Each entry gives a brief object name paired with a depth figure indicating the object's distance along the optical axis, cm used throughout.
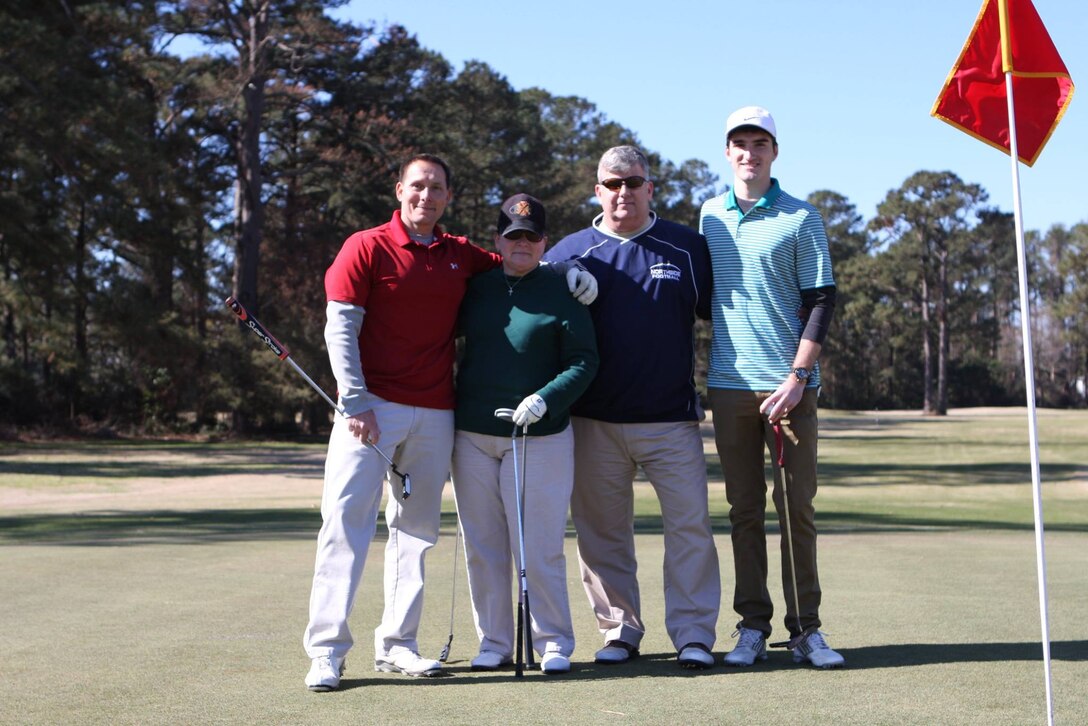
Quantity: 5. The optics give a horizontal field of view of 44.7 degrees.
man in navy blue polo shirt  549
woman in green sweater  526
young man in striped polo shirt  543
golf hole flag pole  466
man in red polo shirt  507
